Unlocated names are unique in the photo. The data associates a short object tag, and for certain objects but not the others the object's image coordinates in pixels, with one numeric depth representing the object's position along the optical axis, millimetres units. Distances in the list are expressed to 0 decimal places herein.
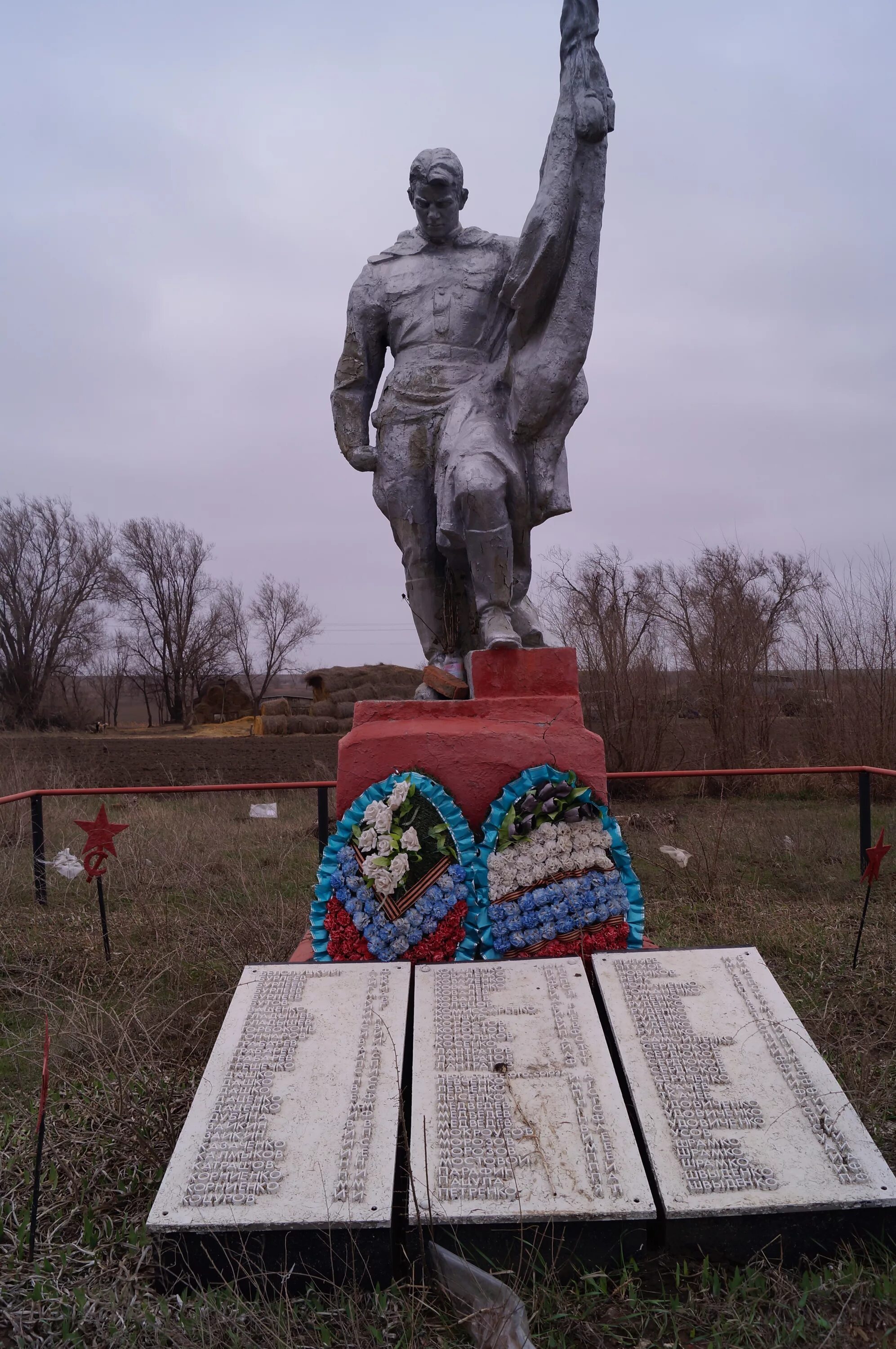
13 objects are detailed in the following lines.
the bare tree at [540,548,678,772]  10258
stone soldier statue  2768
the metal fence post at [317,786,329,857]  4840
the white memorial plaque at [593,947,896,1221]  1619
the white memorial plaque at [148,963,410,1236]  1593
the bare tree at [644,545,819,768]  10367
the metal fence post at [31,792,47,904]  5180
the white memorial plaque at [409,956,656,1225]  1600
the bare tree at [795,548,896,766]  9141
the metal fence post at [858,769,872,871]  4930
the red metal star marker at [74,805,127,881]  3938
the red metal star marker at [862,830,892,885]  3529
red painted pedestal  2775
